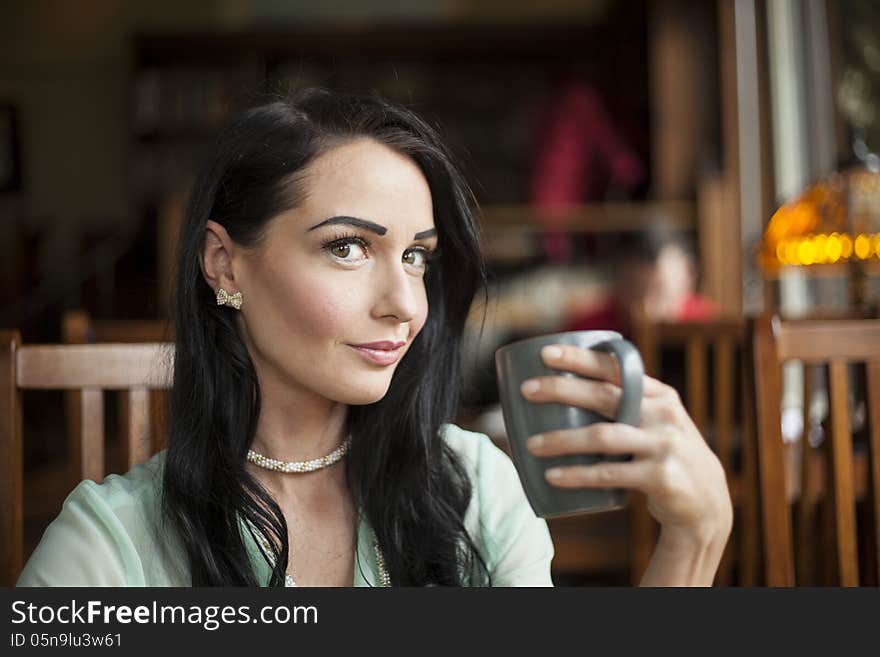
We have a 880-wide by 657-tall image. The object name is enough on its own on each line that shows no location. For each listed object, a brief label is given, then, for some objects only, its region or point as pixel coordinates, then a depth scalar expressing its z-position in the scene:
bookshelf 5.70
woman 0.75
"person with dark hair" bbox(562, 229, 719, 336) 3.36
